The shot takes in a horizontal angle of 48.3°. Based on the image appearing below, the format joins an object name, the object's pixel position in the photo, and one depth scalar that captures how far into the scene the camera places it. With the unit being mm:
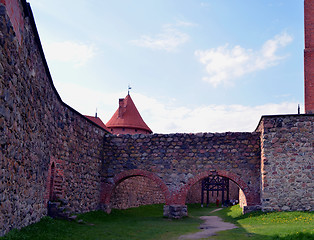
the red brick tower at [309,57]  19625
